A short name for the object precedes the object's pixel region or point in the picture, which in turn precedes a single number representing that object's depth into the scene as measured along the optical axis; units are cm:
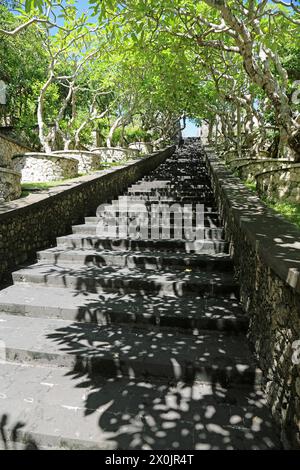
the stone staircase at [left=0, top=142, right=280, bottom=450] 278
